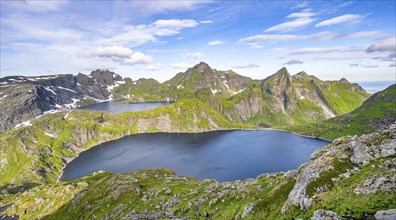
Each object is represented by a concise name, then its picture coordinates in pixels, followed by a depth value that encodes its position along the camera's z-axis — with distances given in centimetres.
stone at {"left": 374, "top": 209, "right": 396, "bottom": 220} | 2469
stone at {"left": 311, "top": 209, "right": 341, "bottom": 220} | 2852
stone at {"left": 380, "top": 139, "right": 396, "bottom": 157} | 3769
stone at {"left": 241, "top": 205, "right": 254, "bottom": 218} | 4434
